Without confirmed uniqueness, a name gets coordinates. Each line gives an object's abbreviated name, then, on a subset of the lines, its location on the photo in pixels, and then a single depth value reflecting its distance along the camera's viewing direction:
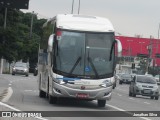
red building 139.50
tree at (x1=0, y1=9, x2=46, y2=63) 81.88
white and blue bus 24.44
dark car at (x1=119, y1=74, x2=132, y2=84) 84.64
